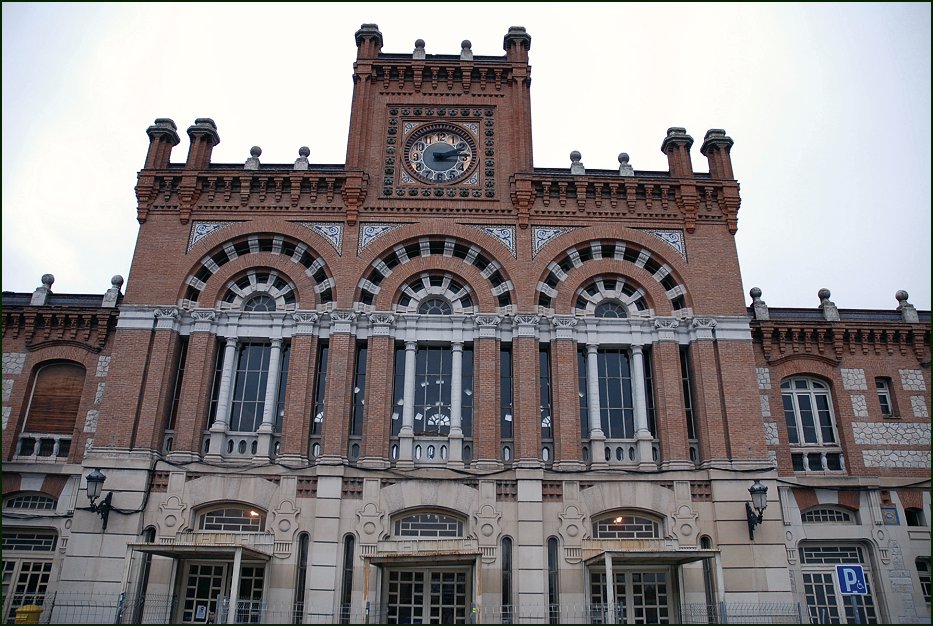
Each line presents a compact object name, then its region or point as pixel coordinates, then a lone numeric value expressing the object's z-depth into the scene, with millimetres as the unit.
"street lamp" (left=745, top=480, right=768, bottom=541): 21156
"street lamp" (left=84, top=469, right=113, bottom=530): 21203
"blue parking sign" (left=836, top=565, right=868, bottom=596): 17828
